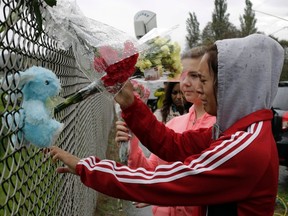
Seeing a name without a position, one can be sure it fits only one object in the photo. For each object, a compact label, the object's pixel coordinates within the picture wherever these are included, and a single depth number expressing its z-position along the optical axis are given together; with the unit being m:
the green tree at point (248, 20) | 57.22
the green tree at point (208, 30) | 53.77
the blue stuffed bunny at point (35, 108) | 1.42
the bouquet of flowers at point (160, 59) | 2.40
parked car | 7.51
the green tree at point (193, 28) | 60.19
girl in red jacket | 1.85
